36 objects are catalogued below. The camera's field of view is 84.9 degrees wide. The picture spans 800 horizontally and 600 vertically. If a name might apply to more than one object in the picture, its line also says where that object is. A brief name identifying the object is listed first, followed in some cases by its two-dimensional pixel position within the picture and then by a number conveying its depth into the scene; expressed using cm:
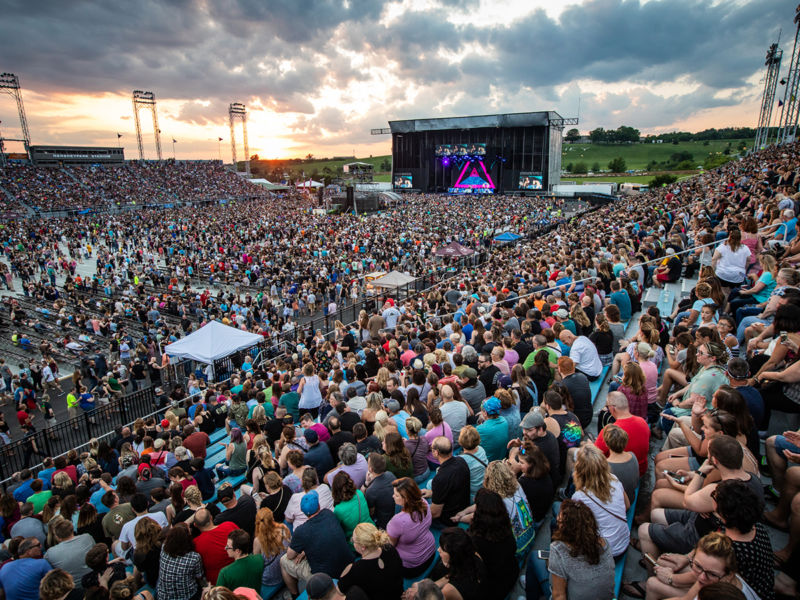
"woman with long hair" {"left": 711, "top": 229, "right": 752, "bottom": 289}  716
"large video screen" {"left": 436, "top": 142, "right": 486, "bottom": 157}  6217
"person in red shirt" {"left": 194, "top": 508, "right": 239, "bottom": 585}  390
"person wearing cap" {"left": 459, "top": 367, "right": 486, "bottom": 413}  590
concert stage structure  5934
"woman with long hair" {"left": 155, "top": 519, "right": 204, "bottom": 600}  376
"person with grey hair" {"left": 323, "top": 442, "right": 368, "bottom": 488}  449
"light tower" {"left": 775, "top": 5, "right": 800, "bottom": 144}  3406
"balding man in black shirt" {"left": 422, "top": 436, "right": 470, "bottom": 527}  396
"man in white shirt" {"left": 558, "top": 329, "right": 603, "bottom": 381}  624
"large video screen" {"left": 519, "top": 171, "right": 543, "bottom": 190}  5903
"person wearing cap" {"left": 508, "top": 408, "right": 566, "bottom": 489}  403
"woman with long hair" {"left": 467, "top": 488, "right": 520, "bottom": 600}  311
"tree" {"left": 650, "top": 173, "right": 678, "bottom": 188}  6004
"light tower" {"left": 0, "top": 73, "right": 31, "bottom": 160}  5472
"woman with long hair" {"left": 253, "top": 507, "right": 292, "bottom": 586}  390
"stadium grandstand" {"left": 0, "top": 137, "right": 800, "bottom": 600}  315
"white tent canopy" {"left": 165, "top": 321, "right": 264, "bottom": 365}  1154
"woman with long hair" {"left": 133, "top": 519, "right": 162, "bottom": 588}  419
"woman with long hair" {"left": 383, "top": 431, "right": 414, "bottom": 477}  448
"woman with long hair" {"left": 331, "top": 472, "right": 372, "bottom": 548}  385
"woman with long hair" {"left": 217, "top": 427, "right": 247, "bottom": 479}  640
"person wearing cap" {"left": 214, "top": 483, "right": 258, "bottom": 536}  420
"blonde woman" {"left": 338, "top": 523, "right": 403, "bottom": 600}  315
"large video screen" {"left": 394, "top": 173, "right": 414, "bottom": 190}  6712
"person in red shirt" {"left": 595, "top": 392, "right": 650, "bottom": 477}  411
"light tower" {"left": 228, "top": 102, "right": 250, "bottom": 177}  7775
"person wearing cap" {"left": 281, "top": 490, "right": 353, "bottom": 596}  367
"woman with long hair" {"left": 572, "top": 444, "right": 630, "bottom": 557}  315
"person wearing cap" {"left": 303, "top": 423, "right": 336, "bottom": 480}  506
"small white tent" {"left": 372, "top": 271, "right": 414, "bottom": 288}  1780
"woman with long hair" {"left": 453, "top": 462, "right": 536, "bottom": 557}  336
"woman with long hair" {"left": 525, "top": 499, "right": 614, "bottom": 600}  277
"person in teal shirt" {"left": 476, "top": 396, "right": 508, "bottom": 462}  470
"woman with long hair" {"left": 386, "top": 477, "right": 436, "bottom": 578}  349
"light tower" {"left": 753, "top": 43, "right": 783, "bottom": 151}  4262
